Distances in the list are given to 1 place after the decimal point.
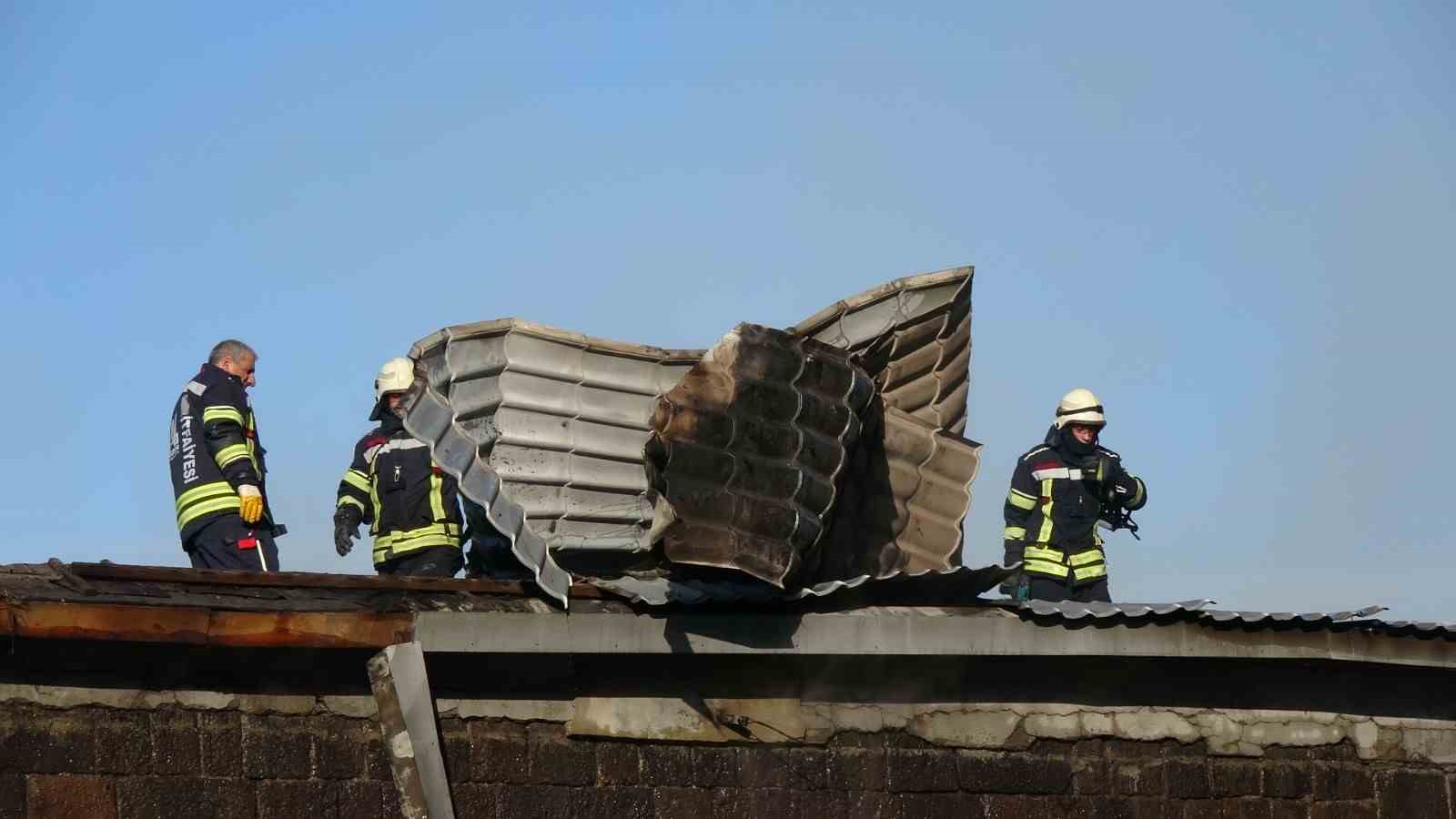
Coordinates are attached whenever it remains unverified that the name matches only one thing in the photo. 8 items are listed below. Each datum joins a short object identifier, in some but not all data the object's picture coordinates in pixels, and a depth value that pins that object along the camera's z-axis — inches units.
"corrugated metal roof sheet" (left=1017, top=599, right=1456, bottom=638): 627.8
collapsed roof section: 611.2
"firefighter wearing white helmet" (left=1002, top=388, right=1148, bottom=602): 911.0
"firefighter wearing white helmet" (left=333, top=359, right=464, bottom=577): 800.3
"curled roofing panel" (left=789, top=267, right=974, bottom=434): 720.3
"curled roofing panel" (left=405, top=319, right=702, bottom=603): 700.7
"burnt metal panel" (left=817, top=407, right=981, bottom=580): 700.0
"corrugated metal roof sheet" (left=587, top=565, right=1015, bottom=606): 577.9
